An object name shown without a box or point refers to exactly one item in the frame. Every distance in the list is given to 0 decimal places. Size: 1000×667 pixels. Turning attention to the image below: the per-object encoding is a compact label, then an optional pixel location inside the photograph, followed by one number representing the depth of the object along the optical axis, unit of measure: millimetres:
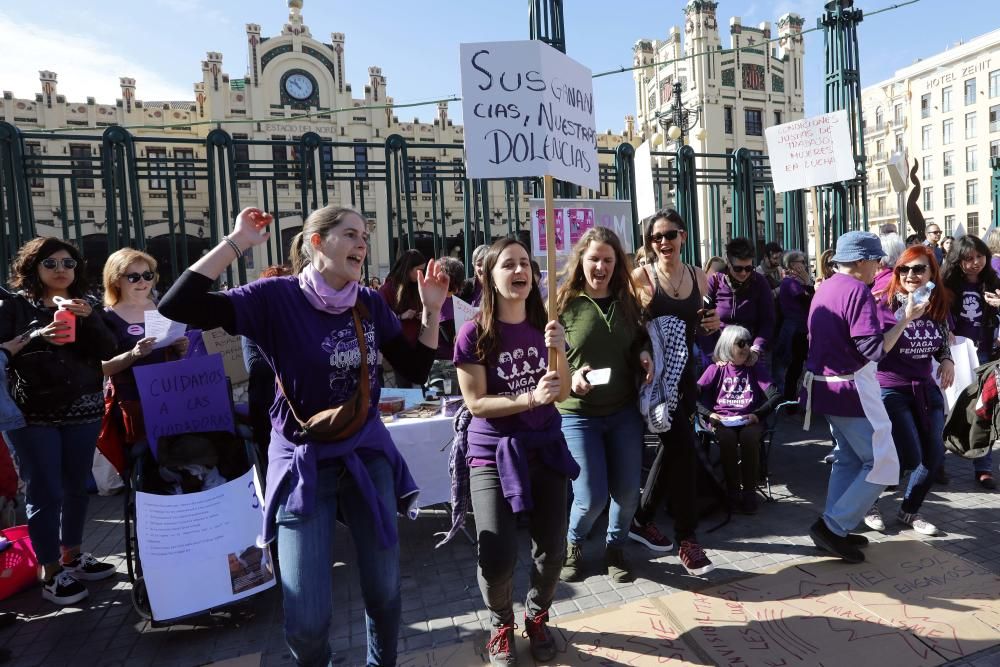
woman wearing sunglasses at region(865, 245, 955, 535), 4023
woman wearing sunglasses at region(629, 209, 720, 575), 3678
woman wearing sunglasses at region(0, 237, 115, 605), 3520
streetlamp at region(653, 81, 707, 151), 13663
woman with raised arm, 2301
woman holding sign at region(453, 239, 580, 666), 2729
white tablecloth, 3922
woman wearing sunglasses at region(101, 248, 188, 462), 3686
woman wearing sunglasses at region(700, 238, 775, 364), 5160
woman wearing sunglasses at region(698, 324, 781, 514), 4645
